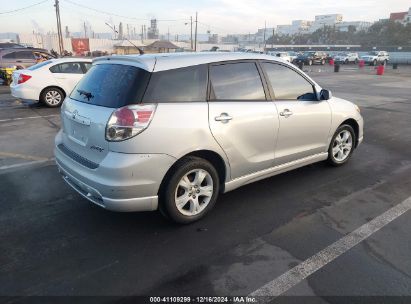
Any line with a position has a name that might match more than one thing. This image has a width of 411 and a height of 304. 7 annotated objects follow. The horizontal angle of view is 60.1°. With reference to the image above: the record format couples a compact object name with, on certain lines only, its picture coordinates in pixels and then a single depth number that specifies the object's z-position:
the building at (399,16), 125.75
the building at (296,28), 189.15
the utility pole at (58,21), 41.62
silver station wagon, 3.25
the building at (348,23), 141.00
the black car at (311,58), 43.59
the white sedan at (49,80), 10.58
